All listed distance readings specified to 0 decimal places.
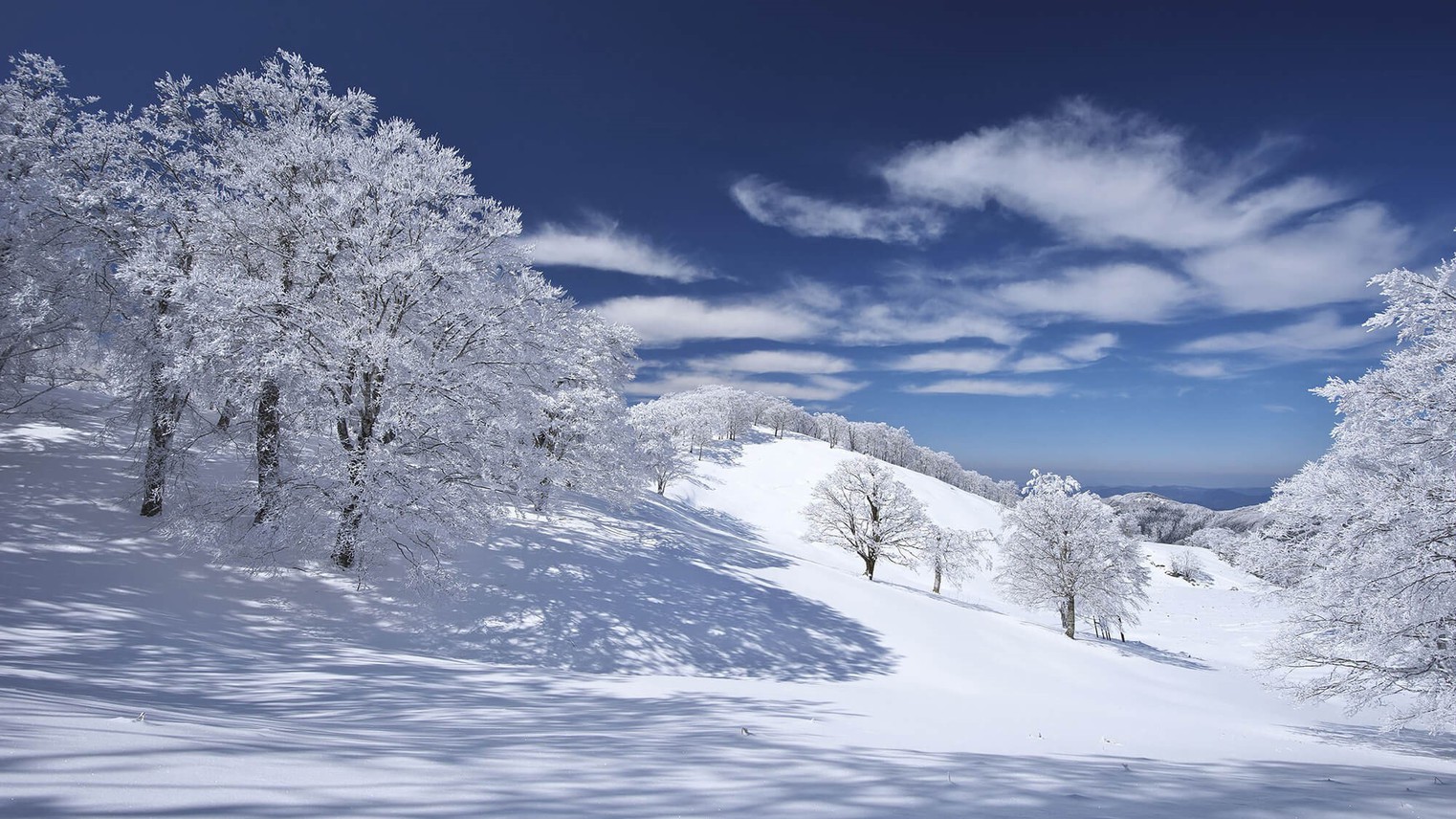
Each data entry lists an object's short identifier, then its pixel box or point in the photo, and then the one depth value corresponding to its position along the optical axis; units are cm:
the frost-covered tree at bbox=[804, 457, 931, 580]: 3616
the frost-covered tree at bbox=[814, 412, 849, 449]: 16525
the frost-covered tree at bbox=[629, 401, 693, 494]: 3822
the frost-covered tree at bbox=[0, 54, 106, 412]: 1194
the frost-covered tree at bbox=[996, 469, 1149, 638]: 2700
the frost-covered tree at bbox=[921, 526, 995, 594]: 3659
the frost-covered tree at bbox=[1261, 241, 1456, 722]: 891
